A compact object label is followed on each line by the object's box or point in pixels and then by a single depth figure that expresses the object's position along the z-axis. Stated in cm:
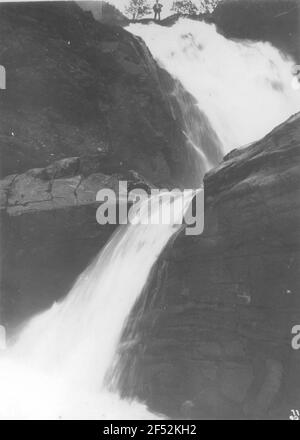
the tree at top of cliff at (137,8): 3000
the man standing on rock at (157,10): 3047
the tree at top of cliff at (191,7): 3206
